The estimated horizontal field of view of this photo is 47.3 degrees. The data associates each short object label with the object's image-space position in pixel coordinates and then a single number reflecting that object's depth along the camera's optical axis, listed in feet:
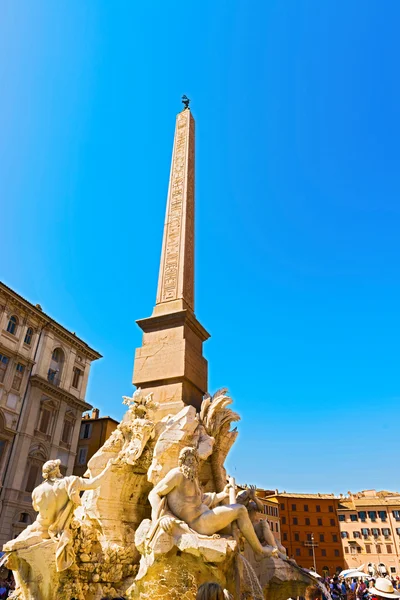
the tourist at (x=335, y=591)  33.56
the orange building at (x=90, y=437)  80.59
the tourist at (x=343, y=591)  35.83
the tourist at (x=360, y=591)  36.96
